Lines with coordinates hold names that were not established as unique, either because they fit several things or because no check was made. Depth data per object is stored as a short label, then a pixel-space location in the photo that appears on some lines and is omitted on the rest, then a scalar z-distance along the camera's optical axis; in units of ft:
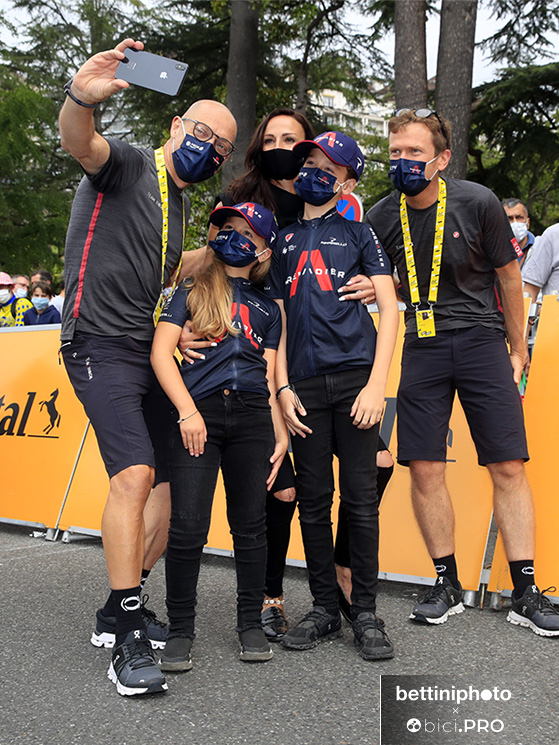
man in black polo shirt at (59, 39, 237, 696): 9.36
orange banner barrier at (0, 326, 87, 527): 18.95
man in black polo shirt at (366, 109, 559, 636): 12.32
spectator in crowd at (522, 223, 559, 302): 17.07
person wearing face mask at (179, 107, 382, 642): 11.29
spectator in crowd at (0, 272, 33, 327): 35.35
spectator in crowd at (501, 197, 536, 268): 24.50
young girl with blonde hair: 10.11
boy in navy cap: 10.82
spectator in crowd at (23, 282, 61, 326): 33.45
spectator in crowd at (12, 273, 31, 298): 38.55
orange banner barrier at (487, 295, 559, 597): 12.54
